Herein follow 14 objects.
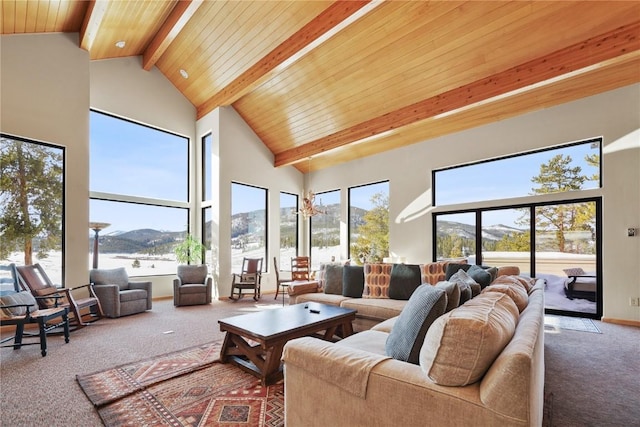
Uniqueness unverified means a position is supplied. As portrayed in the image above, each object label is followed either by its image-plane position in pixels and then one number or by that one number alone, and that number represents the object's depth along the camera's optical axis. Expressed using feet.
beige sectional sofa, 3.92
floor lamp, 20.11
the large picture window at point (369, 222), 25.58
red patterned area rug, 7.25
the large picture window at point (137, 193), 21.01
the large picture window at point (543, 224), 17.24
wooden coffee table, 9.07
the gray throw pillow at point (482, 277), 10.62
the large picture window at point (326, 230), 28.81
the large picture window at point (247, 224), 25.16
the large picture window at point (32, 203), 15.25
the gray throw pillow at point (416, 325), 5.63
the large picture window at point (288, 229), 29.07
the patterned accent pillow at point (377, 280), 14.67
